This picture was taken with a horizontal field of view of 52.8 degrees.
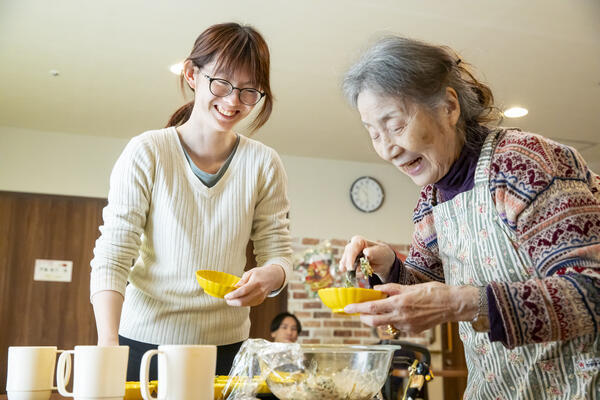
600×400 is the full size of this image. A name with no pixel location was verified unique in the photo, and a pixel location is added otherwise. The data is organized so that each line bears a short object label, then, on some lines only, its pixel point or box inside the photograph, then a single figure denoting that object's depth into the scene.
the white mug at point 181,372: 0.91
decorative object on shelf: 5.49
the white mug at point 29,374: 1.02
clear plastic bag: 0.93
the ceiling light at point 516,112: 4.52
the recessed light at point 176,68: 3.78
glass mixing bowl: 0.91
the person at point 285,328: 5.05
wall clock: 5.91
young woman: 1.40
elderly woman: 0.98
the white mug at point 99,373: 0.89
